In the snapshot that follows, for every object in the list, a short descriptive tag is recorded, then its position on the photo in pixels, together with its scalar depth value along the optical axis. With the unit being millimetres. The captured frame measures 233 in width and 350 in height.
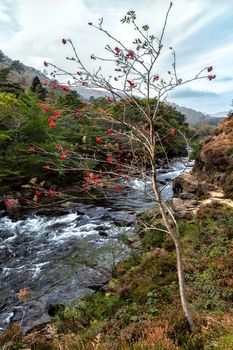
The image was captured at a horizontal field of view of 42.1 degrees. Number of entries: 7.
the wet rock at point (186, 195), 16344
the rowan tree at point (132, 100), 4418
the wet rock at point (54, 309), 8725
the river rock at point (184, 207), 13250
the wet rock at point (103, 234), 14603
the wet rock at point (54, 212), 18738
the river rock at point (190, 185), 16031
